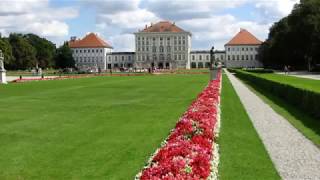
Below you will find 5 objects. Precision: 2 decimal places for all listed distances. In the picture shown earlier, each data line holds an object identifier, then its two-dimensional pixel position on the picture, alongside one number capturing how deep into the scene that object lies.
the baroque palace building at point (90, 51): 119.84
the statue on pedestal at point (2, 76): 31.24
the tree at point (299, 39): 46.09
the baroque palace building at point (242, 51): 115.31
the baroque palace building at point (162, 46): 115.31
